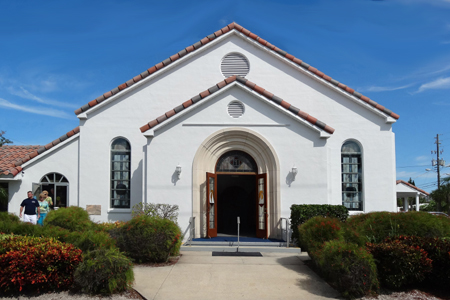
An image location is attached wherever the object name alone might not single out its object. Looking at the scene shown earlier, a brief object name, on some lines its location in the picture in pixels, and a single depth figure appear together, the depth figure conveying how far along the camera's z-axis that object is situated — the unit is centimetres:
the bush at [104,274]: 835
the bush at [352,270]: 845
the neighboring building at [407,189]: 2888
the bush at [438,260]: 891
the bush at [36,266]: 825
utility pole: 5054
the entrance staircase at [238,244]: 1341
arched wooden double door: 1519
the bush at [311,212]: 1337
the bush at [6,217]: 1309
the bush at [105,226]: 1338
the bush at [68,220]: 1382
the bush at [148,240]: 1111
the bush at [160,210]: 1432
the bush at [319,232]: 1048
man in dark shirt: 1448
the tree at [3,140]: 4524
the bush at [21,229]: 1030
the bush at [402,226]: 1041
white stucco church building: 1510
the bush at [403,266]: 877
